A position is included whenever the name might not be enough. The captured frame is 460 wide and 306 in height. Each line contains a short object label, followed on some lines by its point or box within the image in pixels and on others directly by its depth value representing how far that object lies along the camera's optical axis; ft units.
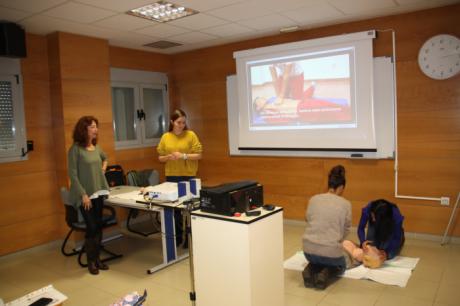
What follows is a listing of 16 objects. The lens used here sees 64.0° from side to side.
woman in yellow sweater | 14.33
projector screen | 14.94
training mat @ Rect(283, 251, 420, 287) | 11.11
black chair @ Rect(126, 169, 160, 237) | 17.24
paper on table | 12.73
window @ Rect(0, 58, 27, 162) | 14.15
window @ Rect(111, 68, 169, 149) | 18.47
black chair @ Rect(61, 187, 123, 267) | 13.29
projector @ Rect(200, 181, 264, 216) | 8.38
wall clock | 13.25
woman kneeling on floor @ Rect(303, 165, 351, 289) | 10.46
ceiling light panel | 12.53
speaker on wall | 13.07
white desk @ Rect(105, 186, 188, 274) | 12.38
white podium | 8.04
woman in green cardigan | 12.34
